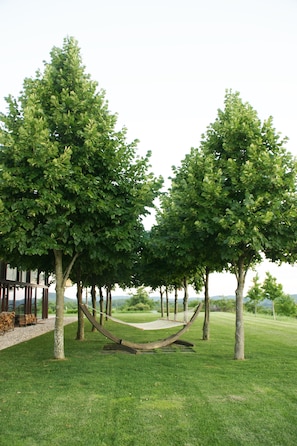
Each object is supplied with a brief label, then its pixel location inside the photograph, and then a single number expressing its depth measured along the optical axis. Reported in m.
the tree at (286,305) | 39.91
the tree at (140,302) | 65.44
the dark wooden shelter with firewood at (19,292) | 22.33
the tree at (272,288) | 39.03
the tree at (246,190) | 10.90
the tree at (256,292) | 43.53
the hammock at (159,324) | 14.39
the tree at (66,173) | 10.38
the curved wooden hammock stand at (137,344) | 12.82
